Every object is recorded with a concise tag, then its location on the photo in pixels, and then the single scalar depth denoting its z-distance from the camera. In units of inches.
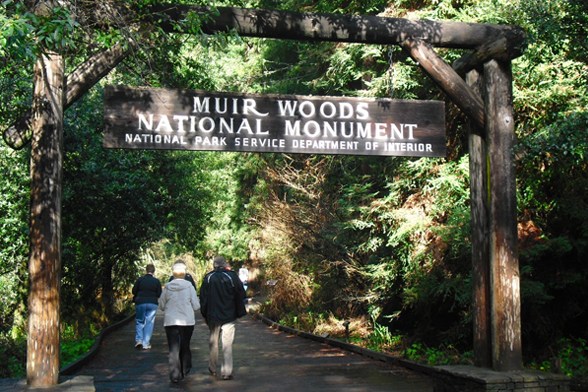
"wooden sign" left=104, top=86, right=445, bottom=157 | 336.8
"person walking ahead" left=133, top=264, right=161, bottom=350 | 667.4
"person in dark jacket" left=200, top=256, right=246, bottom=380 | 472.4
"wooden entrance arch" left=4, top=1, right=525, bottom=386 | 316.8
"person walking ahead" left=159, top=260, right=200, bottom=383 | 452.4
